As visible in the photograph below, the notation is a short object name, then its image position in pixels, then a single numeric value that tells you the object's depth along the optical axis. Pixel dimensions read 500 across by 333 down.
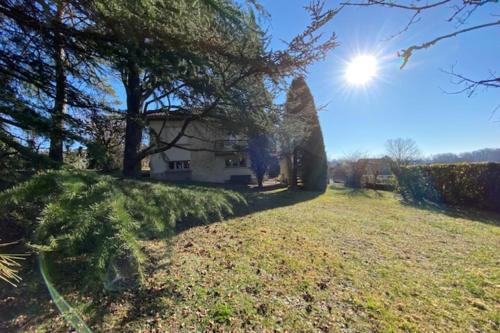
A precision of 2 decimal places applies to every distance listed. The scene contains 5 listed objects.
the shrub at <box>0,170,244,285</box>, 1.72
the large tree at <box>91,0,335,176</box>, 3.52
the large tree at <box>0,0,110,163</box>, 3.57
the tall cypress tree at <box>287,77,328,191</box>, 16.41
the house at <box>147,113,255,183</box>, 19.53
